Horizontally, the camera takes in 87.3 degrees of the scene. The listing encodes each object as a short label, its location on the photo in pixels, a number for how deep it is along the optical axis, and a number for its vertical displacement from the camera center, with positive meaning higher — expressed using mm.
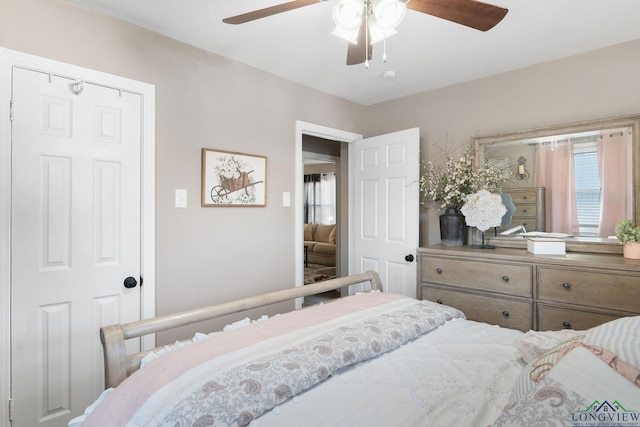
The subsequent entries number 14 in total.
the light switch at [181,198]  2242 +100
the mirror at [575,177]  2287 +281
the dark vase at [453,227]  2834 -110
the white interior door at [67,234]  1686 -118
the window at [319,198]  7852 +370
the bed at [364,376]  792 -501
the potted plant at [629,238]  2082 -144
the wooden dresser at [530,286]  1948 -473
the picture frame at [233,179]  2391 +261
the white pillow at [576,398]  670 -393
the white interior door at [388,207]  2988 +64
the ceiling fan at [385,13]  1296 +821
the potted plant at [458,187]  2812 +234
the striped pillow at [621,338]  869 -355
